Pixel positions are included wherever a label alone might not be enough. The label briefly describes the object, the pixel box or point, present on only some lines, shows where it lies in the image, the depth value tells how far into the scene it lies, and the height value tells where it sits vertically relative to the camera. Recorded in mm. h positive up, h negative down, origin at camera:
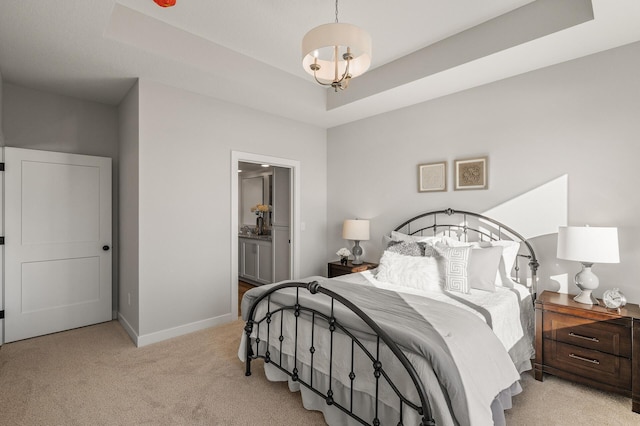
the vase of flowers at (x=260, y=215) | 6095 -51
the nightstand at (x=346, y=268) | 4160 -715
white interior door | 3406 -324
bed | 1586 -725
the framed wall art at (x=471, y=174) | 3414 +412
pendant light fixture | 1897 +1002
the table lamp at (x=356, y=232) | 4301 -259
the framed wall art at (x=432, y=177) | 3740 +412
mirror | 6569 +334
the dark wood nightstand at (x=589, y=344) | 2246 -971
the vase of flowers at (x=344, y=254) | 4344 -555
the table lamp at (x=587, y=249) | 2393 -278
